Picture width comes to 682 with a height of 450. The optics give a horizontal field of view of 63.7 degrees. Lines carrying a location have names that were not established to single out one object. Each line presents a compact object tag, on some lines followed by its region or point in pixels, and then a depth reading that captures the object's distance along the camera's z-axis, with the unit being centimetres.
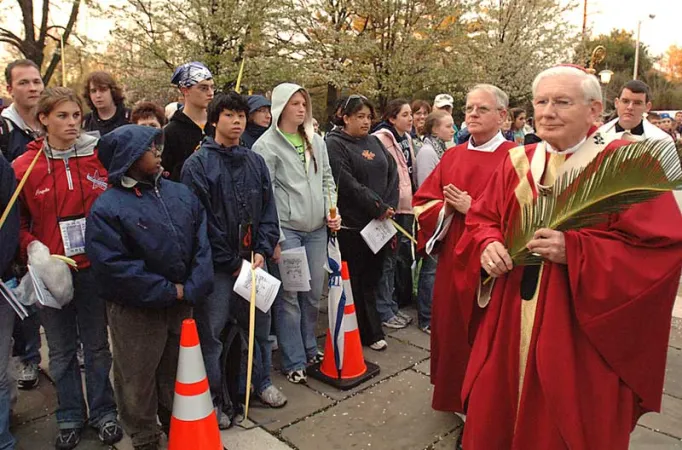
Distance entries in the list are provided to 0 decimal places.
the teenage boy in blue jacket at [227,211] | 335
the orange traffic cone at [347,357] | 407
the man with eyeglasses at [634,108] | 545
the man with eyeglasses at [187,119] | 388
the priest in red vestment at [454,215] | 352
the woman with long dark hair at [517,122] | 978
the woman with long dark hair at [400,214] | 532
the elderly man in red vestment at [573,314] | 220
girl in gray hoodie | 402
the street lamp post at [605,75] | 1867
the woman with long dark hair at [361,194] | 458
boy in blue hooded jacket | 278
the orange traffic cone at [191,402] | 287
